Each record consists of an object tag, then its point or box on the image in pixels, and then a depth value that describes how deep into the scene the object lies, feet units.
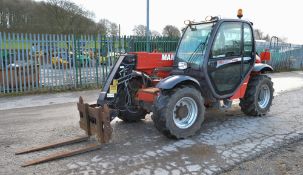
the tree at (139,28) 100.82
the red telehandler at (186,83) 16.53
